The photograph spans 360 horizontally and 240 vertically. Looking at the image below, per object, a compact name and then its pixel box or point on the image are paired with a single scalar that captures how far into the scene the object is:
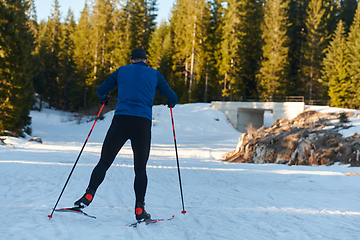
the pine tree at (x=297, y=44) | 39.34
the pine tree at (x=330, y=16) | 40.21
